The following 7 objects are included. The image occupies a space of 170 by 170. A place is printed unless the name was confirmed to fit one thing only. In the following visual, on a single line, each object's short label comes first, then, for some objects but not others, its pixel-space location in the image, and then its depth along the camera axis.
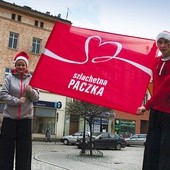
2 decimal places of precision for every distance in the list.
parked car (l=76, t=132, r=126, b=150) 23.72
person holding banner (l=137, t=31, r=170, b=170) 2.95
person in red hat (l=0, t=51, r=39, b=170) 3.77
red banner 3.41
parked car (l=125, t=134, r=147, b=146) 30.62
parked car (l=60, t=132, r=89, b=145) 27.06
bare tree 18.40
